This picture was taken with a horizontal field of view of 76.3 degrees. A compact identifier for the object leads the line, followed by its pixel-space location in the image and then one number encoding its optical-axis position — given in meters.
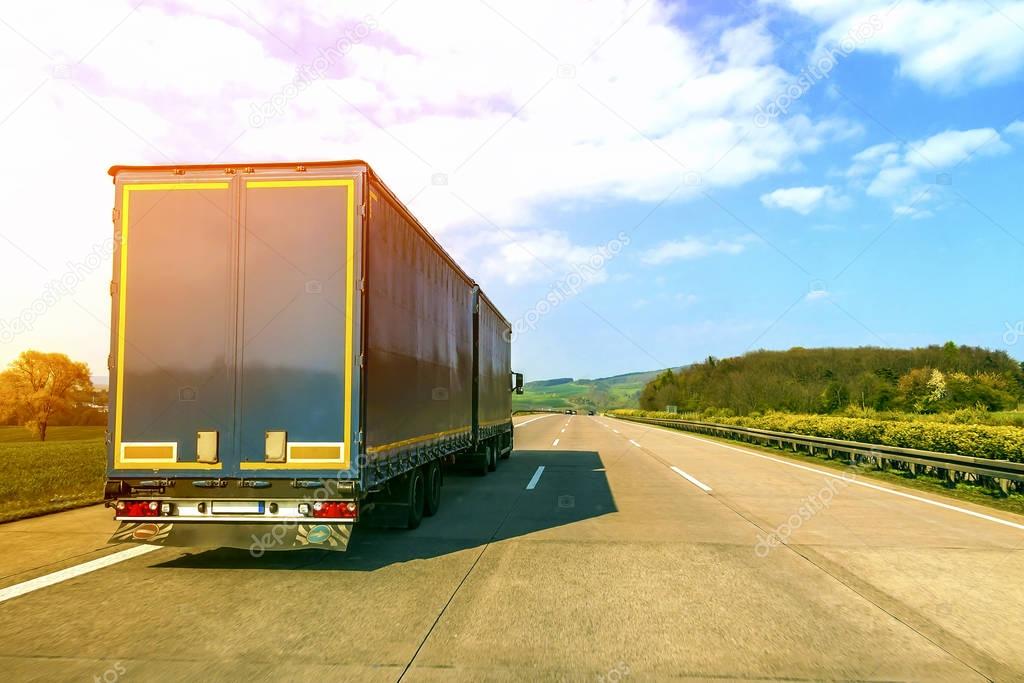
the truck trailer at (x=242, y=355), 6.21
